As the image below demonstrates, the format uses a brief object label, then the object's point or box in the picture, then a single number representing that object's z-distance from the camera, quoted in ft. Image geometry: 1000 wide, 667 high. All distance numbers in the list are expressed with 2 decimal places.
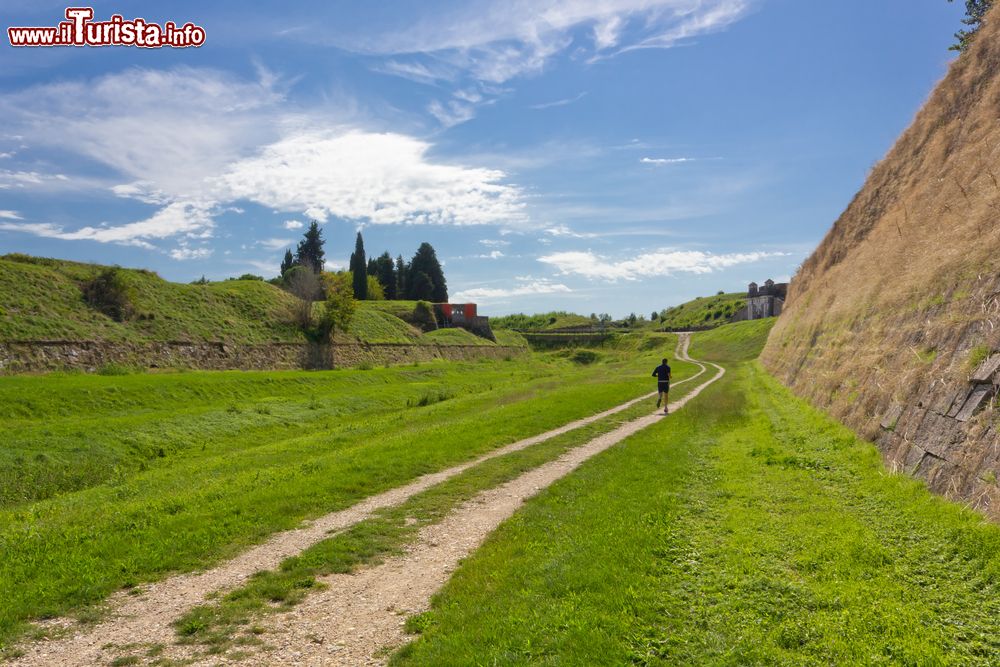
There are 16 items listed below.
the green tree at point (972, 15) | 110.63
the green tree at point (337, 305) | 183.52
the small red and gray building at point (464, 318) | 311.47
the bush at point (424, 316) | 289.35
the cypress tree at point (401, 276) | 388.41
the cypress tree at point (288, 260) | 411.54
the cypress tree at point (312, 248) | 376.68
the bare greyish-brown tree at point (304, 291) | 178.91
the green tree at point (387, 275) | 392.68
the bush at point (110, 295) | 125.70
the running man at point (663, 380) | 87.35
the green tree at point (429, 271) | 376.68
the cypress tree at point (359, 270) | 346.95
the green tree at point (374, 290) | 351.46
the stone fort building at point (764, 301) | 336.70
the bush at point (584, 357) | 313.57
